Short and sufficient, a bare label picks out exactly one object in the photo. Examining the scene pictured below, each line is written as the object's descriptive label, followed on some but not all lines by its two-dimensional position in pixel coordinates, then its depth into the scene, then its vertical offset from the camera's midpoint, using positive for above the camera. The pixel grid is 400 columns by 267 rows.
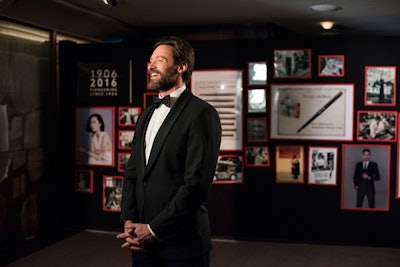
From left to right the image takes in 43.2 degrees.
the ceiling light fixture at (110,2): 4.58 +1.06
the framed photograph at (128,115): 5.68 +0.04
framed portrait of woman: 5.79 -0.20
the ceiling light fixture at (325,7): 5.25 +1.18
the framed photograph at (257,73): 5.39 +0.49
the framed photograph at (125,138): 5.72 -0.23
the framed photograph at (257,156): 5.42 -0.40
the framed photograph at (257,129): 5.41 -0.11
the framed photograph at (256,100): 5.40 +0.20
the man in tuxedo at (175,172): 1.99 -0.22
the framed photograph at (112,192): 5.77 -0.85
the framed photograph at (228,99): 5.45 +0.21
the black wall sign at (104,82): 5.71 +0.42
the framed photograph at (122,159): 5.74 -0.46
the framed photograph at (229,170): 5.46 -0.55
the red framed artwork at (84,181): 5.86 -0.73
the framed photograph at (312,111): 5.27 +0.09
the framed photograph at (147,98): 5.61 +0.23
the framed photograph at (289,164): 5.37 -0.48
